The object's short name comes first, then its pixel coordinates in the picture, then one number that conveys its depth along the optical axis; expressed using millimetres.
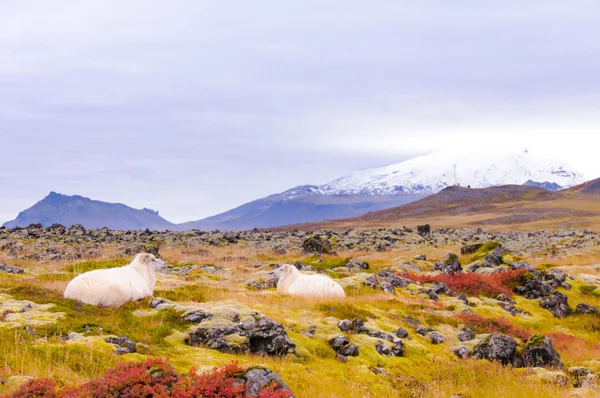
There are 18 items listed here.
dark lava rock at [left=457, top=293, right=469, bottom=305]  27244
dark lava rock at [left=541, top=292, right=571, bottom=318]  29203
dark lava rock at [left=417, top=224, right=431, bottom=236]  92925
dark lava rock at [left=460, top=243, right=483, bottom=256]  50438
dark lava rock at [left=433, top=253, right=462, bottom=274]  36406
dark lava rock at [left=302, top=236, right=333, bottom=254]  52125
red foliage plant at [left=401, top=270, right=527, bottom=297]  30578
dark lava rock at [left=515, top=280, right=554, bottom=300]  30984
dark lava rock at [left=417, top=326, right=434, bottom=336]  20750
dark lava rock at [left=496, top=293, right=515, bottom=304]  29156
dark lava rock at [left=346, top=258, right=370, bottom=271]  36397
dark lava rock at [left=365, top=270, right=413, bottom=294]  28503
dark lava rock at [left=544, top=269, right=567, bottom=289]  32281
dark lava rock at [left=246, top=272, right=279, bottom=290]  28234
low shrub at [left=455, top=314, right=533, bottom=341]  22562
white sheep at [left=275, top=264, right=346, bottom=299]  25250
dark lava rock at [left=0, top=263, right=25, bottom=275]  30172
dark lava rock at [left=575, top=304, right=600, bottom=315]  28797
